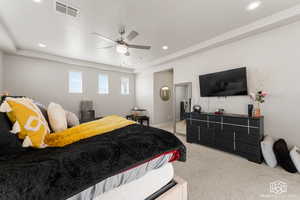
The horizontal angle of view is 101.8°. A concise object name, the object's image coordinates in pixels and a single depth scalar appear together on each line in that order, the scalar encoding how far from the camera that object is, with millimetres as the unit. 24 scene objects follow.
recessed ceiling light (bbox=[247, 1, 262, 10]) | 2061
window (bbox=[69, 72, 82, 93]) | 4870
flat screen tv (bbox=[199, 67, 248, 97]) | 2883
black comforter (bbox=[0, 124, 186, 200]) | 619
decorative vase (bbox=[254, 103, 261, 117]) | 2582
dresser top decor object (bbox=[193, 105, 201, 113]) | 3590
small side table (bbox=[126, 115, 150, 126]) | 5270
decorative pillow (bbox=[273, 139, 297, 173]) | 2072
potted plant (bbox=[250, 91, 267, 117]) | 2590
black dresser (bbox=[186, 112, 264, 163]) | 2447
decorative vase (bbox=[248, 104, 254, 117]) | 2682
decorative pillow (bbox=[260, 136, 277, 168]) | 2250
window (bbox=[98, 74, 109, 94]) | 5586
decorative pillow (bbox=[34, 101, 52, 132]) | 1578
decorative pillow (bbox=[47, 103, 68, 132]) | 1510
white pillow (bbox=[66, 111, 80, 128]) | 1923
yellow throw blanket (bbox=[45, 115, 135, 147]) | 1198
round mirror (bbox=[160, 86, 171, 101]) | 6027
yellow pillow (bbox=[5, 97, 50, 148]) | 998
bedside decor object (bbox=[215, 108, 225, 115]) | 3115
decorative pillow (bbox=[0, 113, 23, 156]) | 857
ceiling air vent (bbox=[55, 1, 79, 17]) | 1985
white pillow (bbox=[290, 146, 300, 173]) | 2018
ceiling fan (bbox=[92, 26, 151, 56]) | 2506
